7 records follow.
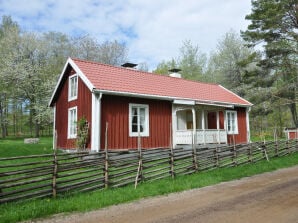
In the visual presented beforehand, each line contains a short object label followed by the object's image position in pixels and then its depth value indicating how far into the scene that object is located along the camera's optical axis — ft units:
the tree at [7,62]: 102.27
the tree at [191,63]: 134.92
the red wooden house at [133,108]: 46.47
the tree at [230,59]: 121.18
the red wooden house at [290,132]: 93.91
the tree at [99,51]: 121.19
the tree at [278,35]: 73.36
